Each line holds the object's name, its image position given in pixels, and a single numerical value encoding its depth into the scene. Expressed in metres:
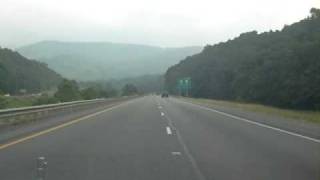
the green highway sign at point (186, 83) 192.02
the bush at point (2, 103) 60.97
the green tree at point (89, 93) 116.90
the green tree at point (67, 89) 110.18
